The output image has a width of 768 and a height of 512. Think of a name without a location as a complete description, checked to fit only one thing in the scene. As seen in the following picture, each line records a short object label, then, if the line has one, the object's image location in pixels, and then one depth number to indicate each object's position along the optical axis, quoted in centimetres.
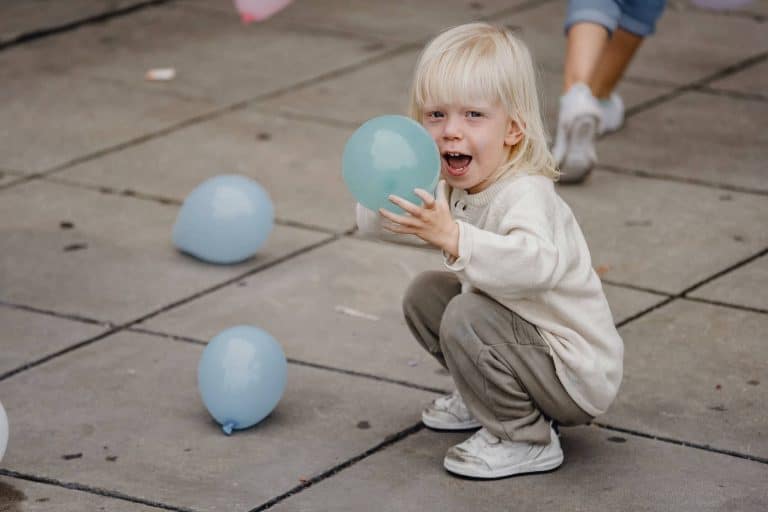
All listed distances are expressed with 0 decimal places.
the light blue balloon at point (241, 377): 617
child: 545
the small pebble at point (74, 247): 840
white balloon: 571
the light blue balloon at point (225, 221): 804
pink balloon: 948
